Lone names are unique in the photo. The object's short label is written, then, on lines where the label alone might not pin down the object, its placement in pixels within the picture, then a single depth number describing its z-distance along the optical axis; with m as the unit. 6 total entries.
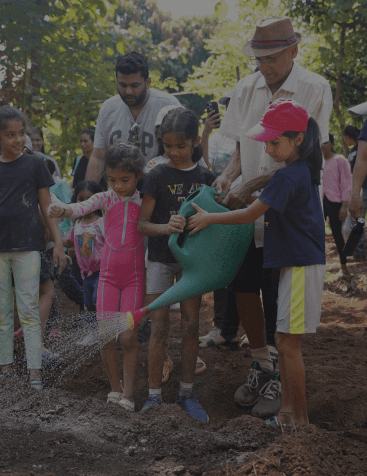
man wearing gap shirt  3.59
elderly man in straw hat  2.88
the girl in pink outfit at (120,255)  3.09
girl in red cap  2.54
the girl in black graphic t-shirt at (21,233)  3.48
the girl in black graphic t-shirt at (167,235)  2.96
